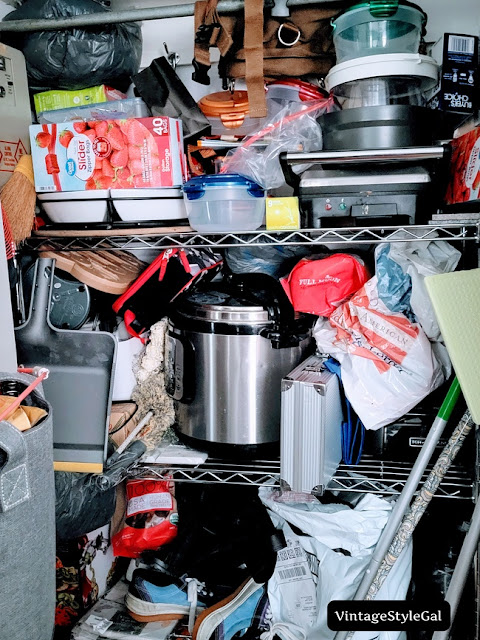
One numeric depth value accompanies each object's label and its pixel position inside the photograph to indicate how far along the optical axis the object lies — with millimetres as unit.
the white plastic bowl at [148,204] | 1371
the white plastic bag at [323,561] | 1334
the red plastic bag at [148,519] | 1598
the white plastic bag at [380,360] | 1257
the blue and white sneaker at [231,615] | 1434
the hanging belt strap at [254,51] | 1313
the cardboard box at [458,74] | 1321
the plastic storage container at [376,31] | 1291
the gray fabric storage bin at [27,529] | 821
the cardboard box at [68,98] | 1565
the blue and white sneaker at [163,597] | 1538
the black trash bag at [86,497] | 1338
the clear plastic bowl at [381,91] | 1315
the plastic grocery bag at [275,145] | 1354
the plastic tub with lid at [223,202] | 1289
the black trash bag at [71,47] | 1500
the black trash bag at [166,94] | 1450
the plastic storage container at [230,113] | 1470
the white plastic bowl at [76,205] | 1385
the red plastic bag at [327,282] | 1333
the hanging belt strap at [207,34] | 1359
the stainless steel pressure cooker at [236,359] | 1363
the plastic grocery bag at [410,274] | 1257
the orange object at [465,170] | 1222
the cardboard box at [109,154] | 1343
